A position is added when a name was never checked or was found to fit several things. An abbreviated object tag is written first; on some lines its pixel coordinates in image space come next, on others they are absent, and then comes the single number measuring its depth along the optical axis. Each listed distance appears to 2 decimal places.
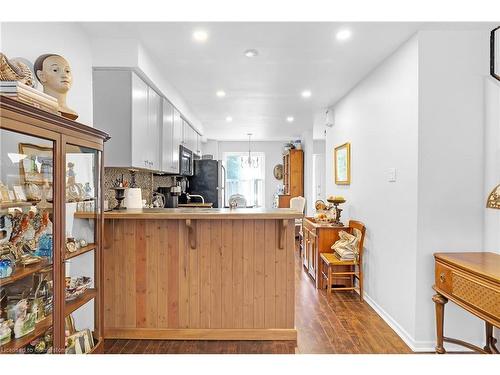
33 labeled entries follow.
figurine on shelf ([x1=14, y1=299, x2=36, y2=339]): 1.48
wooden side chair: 3.54
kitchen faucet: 5.75
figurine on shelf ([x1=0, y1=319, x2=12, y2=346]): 1.41
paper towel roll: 3.11
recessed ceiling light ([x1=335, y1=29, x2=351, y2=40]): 2.49
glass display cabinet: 1.42
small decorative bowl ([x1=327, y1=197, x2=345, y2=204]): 4.04
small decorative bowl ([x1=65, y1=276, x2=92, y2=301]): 1.92
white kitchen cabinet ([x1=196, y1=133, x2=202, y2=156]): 6.32
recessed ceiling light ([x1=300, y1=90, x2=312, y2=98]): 4.17
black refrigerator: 6.16
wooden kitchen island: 2.64
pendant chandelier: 9.07
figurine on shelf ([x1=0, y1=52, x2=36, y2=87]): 1.50
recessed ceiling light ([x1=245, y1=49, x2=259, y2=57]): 2.85
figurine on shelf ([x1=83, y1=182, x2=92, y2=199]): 2.03
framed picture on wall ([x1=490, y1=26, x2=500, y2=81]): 2.34
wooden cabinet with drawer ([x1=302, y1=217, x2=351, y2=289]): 3.94
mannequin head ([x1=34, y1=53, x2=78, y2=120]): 1.88
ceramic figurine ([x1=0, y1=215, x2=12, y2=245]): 1.45
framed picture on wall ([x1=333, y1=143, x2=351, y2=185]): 4.12
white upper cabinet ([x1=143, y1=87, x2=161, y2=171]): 3.28
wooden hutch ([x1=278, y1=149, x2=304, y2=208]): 7.66
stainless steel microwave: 4.61
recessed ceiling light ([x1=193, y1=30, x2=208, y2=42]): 2.51
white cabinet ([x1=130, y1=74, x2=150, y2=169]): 2.88
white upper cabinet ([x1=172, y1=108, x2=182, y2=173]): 4.27
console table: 1.75
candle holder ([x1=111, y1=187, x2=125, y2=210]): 2.78
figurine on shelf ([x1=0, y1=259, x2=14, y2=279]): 1.40
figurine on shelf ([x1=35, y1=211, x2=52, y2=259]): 1.59
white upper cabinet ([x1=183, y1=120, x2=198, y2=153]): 5.00
